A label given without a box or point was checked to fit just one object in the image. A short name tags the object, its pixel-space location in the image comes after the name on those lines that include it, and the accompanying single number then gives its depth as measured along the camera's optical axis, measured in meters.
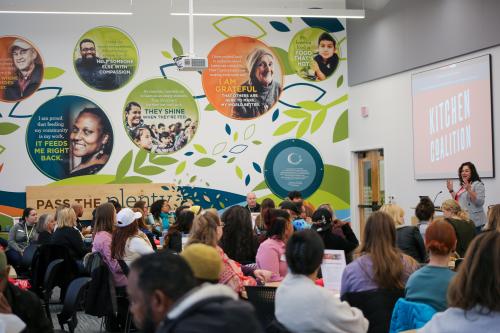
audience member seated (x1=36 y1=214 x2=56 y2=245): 9.14
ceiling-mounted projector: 10.02
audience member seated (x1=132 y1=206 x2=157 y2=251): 8.48
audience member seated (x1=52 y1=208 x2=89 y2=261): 8.41
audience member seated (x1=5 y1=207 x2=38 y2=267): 10.37
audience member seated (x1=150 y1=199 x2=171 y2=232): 11.30
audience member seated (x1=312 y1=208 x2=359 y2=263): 7.02
